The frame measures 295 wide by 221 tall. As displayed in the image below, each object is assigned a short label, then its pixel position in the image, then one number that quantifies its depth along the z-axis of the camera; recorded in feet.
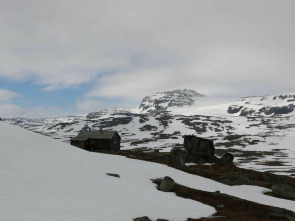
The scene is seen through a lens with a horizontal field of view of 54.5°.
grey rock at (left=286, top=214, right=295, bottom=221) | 85.10
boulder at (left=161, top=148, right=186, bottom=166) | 203.21
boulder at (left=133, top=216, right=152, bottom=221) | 68.01
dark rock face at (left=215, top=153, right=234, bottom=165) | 217.77
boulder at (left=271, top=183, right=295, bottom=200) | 128.26
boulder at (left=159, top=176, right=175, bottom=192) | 105.46
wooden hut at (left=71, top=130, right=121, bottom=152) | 334.65
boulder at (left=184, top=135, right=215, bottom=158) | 230.07
